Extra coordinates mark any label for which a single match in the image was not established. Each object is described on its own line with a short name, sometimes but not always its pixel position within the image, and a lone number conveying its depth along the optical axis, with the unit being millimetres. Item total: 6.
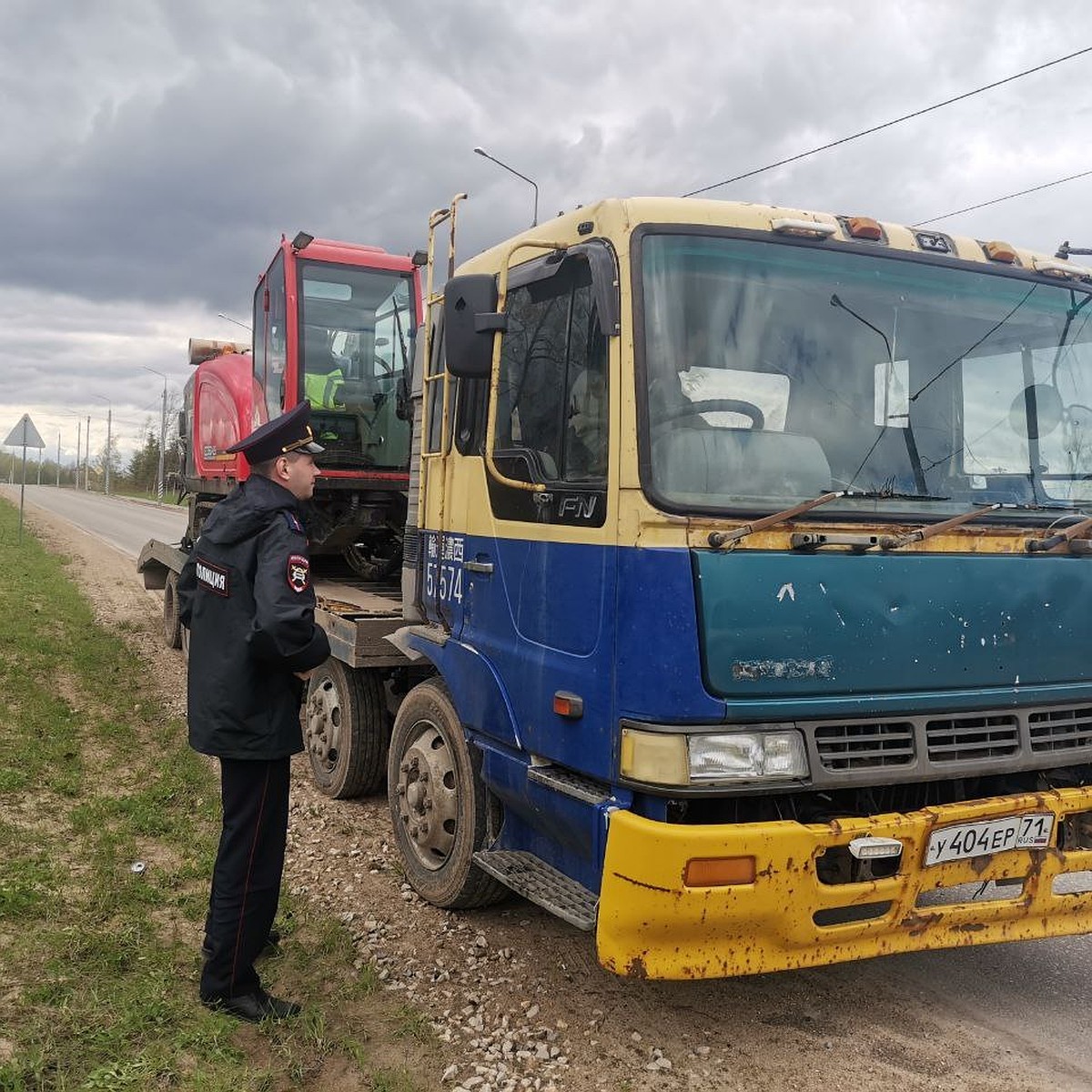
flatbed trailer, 5031
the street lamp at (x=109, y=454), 70312
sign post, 21531
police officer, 3264
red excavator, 7387
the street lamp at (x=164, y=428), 42638
